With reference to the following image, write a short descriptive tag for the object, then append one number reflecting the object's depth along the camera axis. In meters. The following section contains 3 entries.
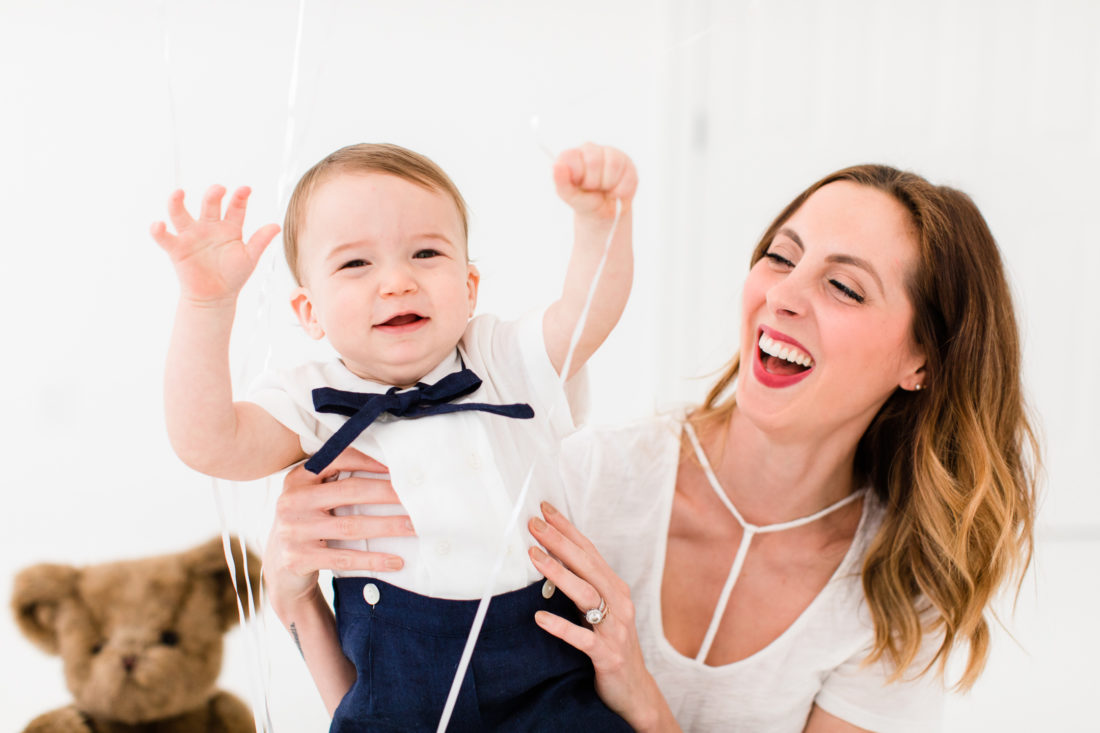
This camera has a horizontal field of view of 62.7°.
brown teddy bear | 1.48
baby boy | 1.03
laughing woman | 1.30
